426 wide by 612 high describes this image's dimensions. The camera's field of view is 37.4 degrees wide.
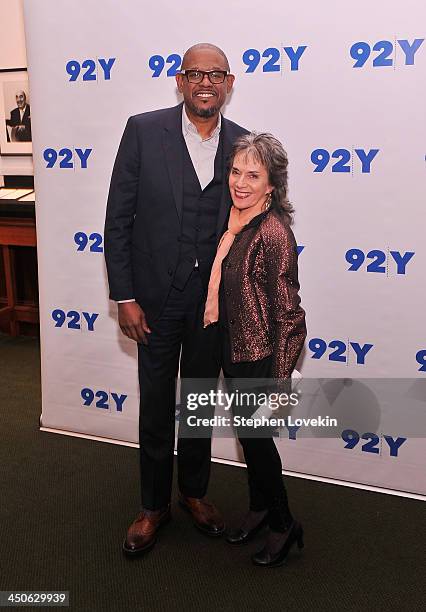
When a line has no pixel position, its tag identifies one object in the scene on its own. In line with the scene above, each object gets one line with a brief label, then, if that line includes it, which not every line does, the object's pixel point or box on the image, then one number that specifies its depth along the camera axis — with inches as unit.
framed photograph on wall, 188.4
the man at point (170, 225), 84.2
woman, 80.0
